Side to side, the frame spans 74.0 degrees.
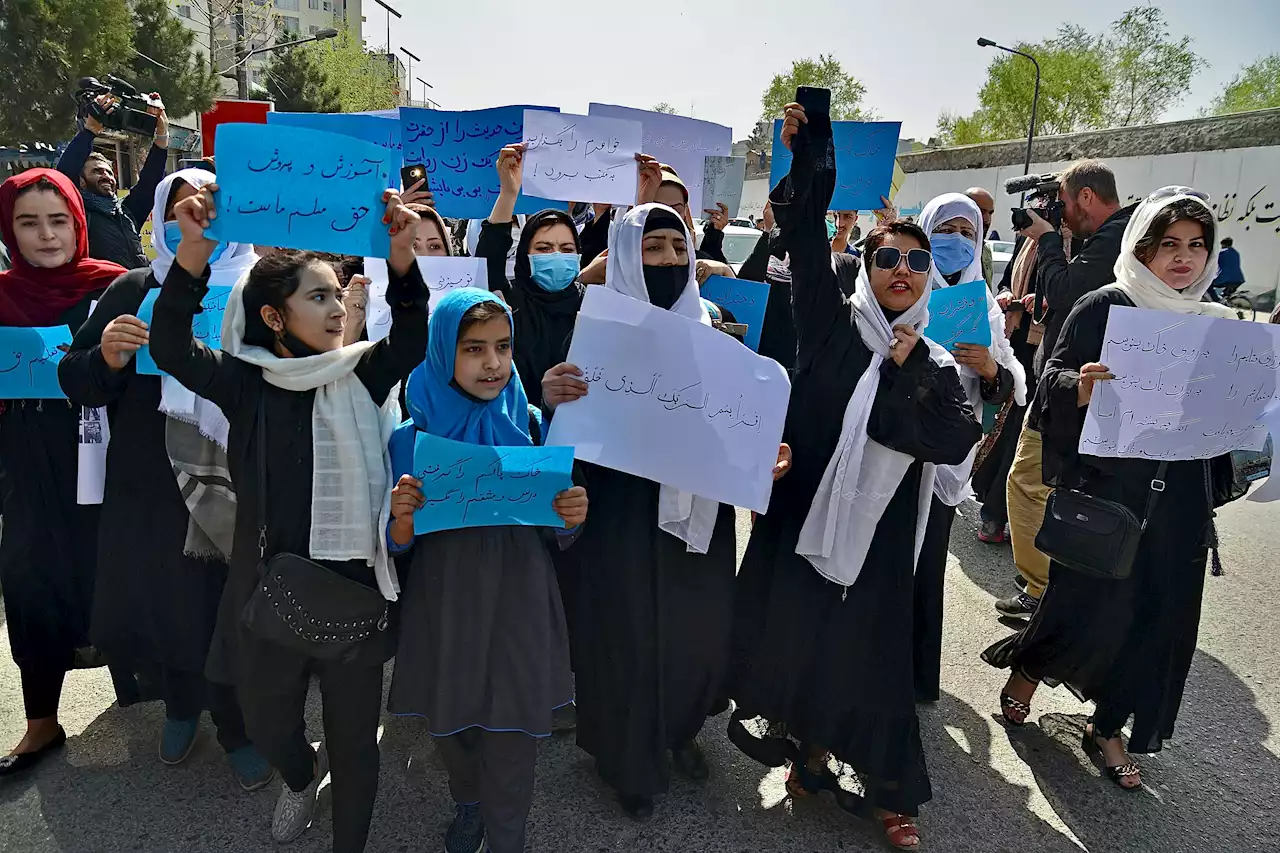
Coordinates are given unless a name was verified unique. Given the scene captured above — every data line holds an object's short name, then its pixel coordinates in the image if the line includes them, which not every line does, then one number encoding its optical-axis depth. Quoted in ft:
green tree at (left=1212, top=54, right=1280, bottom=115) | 150.51
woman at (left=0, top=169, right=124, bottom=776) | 8.68
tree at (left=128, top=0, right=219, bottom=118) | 77.41
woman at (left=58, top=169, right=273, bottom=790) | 8.17
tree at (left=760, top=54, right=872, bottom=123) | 177.02
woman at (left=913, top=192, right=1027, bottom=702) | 9.58
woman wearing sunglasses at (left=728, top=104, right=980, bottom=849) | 7.62
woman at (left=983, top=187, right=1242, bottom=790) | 8.84
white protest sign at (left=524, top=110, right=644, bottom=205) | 10.64
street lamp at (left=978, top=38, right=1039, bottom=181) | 83.80
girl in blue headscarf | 6.92
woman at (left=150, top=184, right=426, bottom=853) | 6.63
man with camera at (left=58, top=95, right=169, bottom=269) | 12.44
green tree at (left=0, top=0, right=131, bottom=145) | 62.95
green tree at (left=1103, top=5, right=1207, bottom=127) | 136.56
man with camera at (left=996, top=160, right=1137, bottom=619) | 12.12
